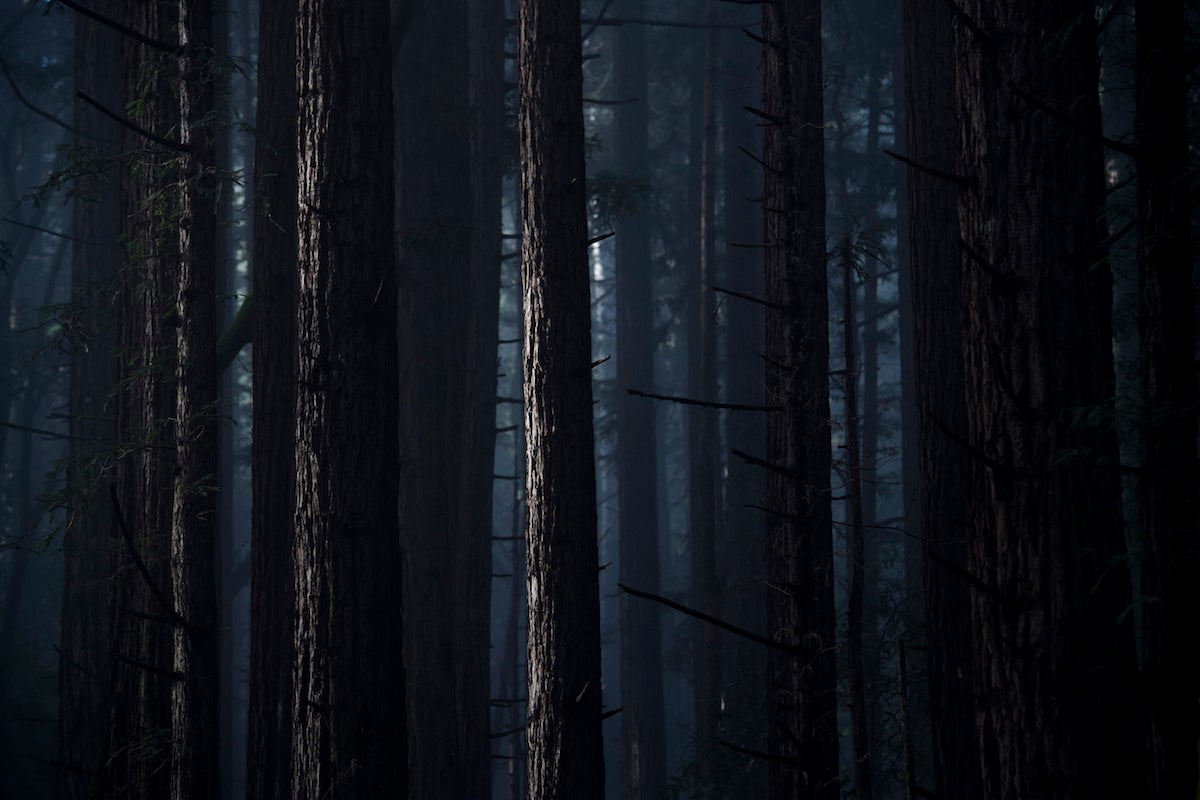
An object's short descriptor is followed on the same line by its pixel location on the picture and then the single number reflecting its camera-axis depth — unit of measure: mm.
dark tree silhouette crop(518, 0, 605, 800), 12344
